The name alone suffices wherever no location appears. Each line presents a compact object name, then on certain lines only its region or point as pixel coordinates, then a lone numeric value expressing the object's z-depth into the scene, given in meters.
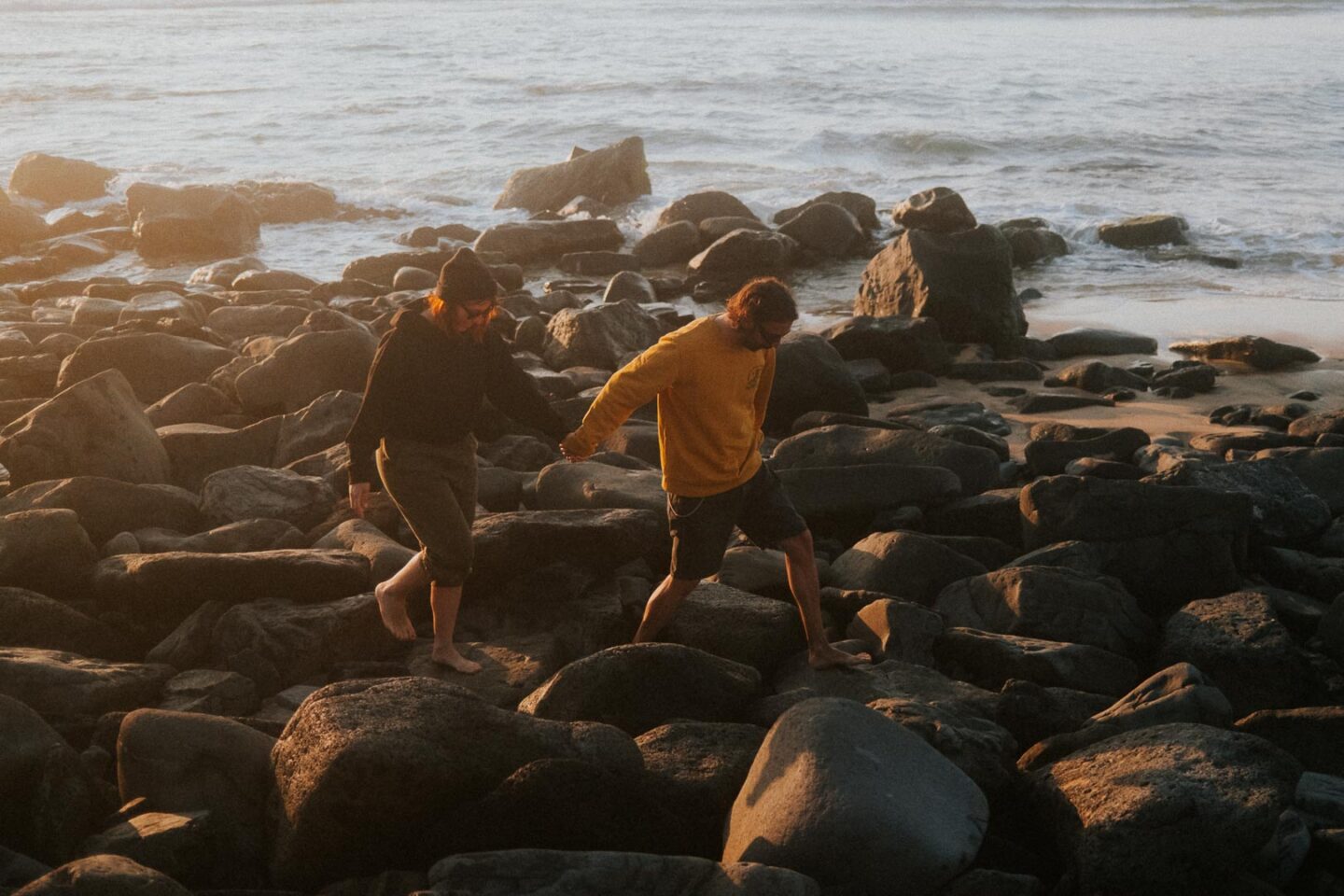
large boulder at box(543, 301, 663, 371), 11.47
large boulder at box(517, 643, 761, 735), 4.75
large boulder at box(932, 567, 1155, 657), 5.88
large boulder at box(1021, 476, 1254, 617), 6.50
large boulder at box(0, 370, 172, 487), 7.41
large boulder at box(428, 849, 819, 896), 3.51
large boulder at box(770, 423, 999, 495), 7.82
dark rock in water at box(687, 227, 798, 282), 16.77
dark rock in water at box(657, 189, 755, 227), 19.64
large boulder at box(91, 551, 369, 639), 5.75
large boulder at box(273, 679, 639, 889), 3.81
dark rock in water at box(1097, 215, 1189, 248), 17.73
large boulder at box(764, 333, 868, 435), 9.76
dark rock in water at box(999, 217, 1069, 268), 17.16
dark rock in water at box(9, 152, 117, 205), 24.20
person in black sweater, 5.18
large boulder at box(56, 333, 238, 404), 9.80
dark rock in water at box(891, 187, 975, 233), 14.01
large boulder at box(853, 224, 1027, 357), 12.69
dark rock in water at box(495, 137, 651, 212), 22.20
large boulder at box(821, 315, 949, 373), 11.72
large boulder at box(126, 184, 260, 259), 19.14
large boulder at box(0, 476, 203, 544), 6.79
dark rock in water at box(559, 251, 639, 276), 17.48
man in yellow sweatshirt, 5.07
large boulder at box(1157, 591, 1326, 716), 5.58
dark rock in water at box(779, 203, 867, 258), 18.00
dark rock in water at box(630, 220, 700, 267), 18.02
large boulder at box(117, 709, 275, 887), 4.08
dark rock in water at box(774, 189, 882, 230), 19.72
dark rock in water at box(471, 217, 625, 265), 18.22
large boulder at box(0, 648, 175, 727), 4.77
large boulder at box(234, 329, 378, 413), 9.32
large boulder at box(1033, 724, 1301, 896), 3.86
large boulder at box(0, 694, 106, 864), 3.96
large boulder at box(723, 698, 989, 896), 3.77
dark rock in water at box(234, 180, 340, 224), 21.61
